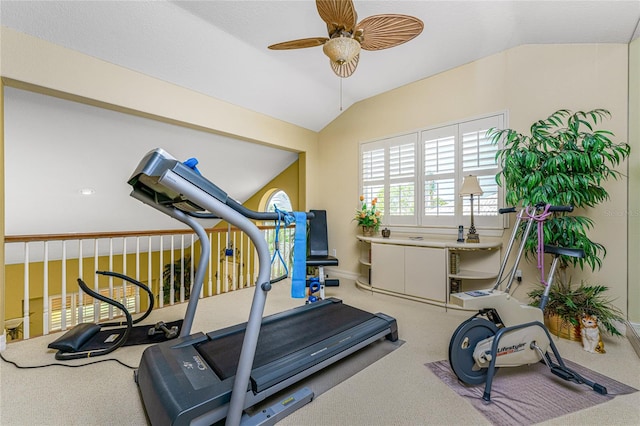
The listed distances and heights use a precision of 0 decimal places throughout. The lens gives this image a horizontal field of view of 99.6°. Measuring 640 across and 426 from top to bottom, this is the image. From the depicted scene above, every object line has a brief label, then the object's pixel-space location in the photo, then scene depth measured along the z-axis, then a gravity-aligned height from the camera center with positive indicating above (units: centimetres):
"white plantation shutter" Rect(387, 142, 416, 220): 384 +49
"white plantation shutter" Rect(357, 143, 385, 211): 417 +63
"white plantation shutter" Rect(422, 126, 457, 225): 348 +53
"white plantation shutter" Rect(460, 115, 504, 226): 315 +60
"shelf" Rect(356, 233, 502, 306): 309 -64
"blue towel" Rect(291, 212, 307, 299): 153 -25
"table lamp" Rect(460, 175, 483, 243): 303 +27
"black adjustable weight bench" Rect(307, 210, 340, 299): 340 -44
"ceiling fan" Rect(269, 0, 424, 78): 180 +133
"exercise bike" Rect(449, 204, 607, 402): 170 -80
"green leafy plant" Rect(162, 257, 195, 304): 576 -141
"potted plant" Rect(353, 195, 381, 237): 404 -9
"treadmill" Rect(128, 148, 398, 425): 122 -91
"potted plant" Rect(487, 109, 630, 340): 230 +28
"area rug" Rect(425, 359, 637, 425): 152 -112
